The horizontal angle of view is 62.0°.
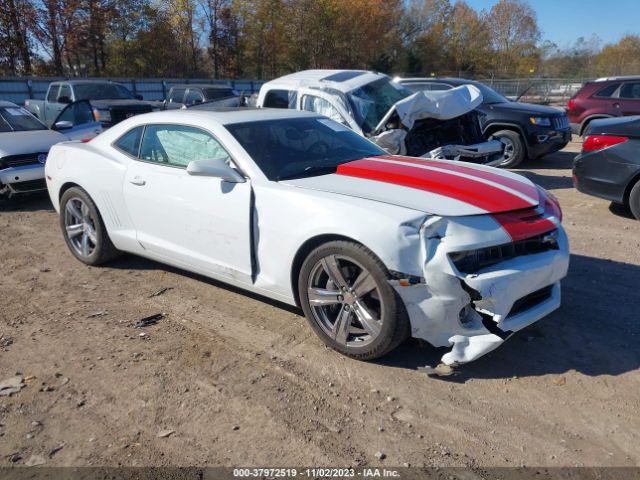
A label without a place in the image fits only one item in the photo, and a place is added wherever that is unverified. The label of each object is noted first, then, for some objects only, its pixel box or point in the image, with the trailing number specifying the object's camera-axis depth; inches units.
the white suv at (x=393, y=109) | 289.3
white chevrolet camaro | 122.1
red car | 448.5
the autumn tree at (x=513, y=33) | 2596.0
